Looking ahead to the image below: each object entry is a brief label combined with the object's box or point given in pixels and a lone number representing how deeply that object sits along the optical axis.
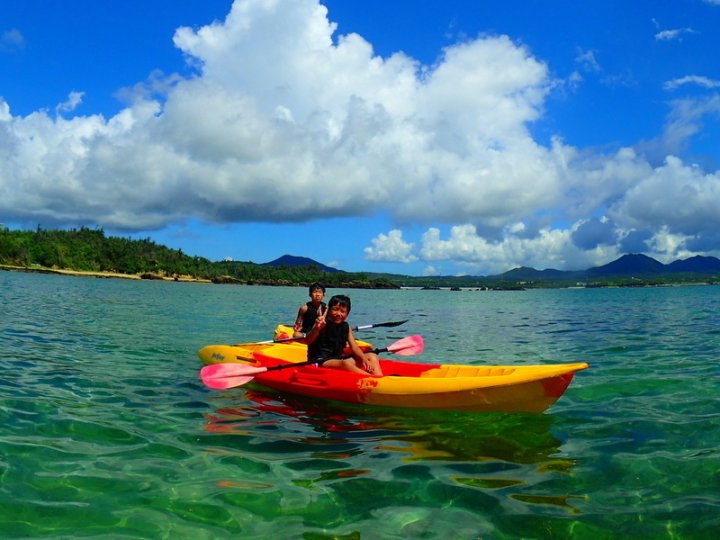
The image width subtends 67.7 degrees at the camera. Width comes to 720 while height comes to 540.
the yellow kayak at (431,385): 7.93
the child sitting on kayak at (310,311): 12.47
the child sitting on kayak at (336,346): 9.95
